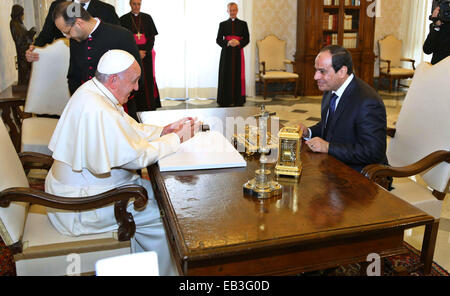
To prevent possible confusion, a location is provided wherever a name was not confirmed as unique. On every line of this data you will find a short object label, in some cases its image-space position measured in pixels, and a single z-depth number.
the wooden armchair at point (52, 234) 1.86
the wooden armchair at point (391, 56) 9.16
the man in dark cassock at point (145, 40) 6.80
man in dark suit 2.39
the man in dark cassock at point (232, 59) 7.80
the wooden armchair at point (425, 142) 2.34
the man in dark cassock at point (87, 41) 3.05
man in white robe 2.00
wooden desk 1.34
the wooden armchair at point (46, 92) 3.85
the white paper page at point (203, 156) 1.97
